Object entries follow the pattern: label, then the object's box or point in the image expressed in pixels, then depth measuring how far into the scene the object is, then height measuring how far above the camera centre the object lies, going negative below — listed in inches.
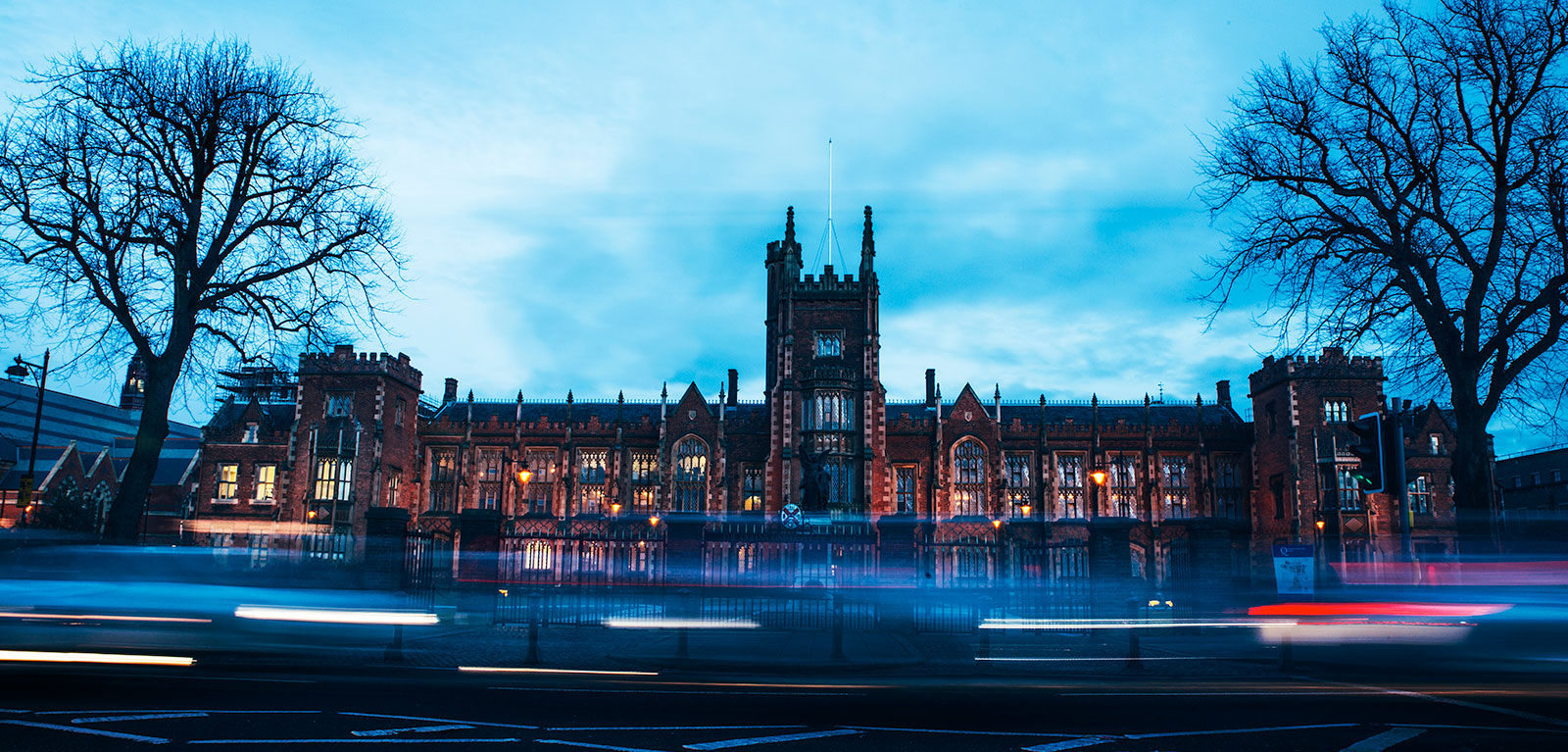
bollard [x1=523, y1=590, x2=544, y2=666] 544.1 -86.4
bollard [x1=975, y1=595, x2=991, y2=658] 579.8 -92.4
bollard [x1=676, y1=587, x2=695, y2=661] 565.3 -92.6
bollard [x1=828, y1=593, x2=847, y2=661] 569.2 -86.0
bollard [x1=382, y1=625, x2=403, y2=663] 537.6 -91.0
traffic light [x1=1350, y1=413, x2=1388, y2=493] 383.9 +20.9
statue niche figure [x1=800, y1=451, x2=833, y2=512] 1512.1 +19.1
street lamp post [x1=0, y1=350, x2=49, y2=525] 979.6 +119.2
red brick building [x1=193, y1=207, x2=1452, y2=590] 1843.0 +86.7
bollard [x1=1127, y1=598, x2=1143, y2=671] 552.3 -90.3
